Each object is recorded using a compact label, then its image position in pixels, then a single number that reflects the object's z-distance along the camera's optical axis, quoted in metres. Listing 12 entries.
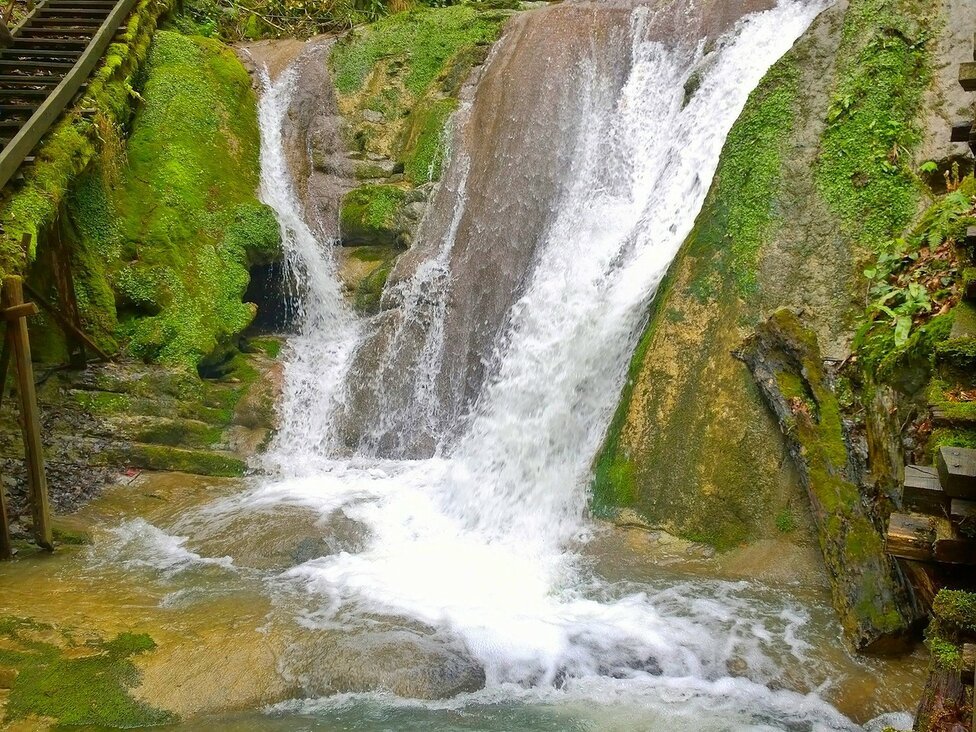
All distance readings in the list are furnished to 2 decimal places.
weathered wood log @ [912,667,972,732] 3.72
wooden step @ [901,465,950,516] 3.96
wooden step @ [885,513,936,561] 4.08
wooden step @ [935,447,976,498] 3.41
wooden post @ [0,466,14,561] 7.02
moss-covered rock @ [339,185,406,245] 12.62
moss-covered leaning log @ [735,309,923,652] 5.38
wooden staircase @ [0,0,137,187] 9.24
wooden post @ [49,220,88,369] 9.46
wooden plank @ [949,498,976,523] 3.64
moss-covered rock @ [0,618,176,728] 4.86
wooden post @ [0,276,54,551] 7.16
